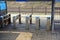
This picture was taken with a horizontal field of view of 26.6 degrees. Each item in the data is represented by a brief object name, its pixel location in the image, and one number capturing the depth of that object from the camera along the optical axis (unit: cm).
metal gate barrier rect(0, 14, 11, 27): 862
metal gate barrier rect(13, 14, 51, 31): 805
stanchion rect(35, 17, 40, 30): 823
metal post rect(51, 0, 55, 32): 793
